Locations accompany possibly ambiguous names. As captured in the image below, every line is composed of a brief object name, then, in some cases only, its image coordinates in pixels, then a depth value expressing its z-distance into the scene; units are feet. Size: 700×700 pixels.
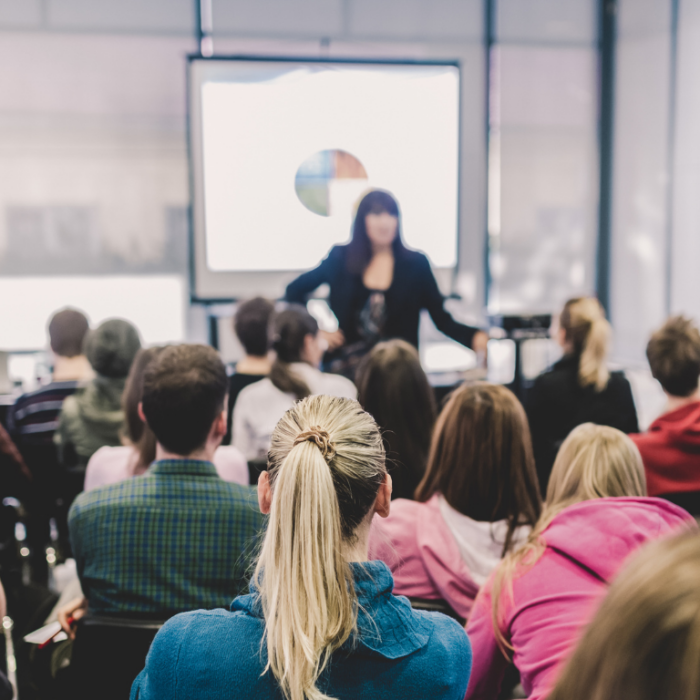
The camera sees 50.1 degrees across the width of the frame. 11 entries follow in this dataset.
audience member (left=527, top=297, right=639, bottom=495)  8.70
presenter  10.61
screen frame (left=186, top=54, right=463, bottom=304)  15.81
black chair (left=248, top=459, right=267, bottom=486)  6.98
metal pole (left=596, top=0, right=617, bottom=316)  18.84
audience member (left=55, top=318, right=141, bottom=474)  8.62
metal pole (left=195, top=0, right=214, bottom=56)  17.48
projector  13.38
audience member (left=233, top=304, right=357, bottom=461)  8.18
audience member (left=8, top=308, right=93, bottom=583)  9.50
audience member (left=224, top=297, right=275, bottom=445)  8.88
